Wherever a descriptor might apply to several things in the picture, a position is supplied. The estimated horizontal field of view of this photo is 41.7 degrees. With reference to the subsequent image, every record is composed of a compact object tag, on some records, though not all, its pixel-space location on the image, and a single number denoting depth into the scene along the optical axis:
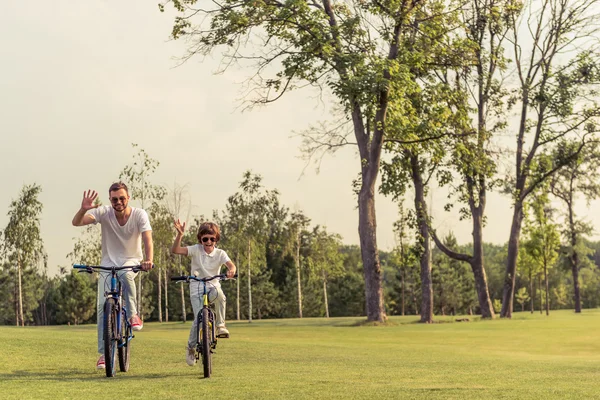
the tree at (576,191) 58.42
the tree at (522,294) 87.28
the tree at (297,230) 79.69
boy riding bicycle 10.51
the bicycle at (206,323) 10.26
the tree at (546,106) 44.53
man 10.00
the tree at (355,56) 31.36
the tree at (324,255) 79.38
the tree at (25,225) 64.56
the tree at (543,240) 58.03
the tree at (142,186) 53.69
